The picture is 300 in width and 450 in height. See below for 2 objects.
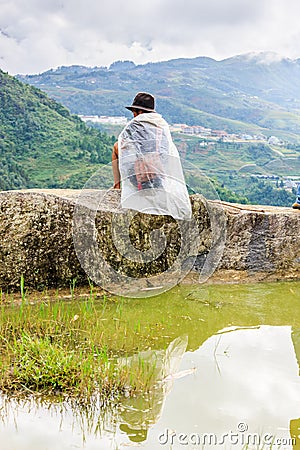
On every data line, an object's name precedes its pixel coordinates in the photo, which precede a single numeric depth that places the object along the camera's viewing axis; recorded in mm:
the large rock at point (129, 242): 5383
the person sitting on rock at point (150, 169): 5492
